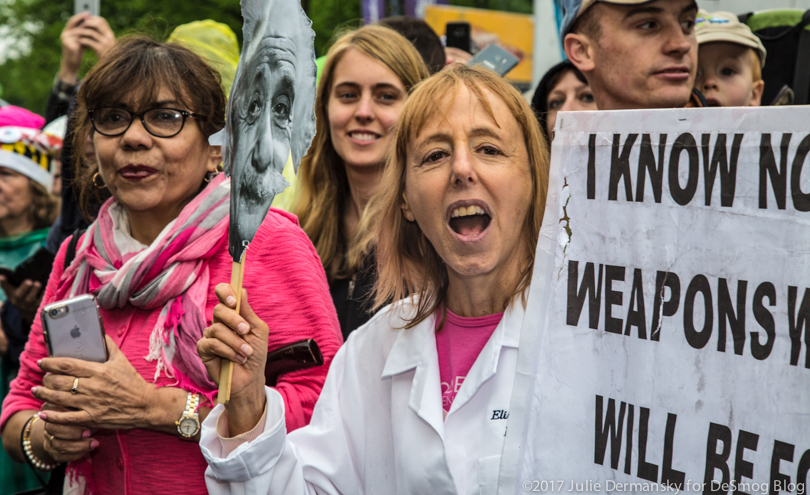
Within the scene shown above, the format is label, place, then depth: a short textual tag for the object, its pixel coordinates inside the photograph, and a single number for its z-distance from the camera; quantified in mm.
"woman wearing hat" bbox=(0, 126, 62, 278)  4293
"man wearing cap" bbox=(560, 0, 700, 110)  2609
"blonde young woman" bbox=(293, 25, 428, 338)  3131
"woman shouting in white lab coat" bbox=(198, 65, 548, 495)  1838
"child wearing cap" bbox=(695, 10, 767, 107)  3268
